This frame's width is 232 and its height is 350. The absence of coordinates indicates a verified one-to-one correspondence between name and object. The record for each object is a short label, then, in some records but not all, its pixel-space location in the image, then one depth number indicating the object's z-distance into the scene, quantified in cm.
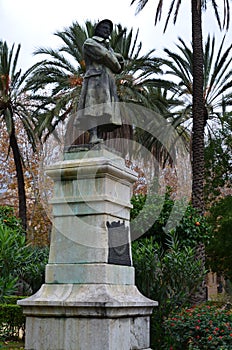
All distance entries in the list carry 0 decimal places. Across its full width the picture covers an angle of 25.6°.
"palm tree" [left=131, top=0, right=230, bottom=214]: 1667
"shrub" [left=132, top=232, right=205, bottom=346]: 937
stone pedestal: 645
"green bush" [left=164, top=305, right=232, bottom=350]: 825
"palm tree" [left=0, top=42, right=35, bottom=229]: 2084
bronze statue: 761
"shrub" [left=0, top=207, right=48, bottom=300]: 670
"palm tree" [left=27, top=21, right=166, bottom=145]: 1947
